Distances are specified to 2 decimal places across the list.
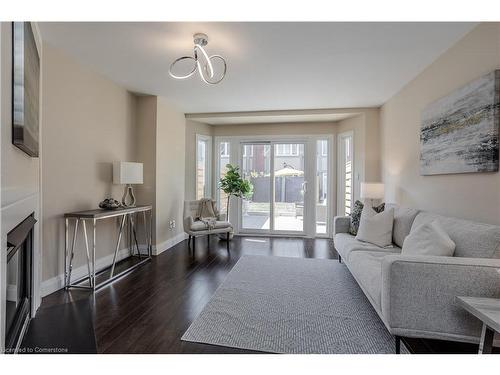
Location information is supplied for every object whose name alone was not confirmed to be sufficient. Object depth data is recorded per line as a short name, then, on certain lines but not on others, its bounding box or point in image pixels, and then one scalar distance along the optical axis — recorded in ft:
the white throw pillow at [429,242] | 5.78
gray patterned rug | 5.89
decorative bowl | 10.27
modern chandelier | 7.36
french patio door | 17.66
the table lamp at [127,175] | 10.84
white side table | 3.90
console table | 8.76
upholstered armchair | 13.93
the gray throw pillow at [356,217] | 11.27
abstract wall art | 6.10
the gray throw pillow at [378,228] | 9.34
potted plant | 16.37
